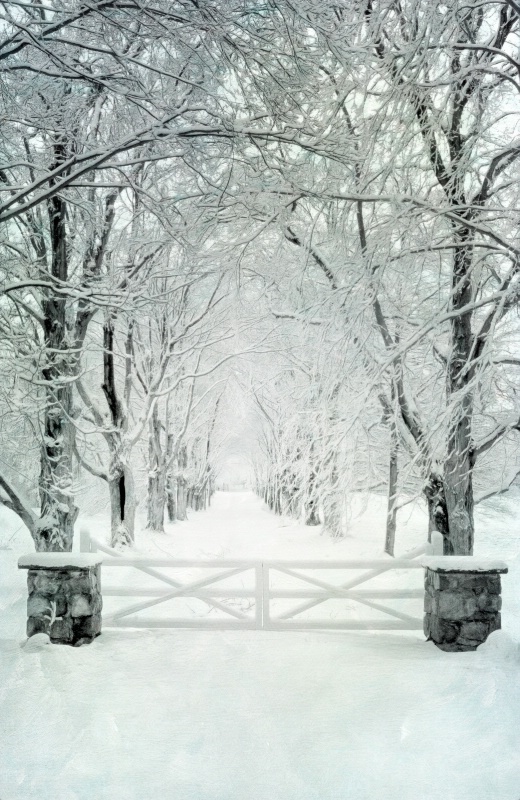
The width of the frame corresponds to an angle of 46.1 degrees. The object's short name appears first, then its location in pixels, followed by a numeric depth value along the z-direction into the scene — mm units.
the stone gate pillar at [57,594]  5742
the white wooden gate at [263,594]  6410
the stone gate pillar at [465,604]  5742
